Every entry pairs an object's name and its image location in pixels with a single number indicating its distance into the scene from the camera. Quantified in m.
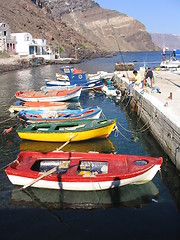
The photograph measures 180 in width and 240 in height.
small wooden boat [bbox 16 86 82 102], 24.53
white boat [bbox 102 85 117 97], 30.08
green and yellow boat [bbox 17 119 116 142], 15.33
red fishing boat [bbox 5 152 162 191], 10.14
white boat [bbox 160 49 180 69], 43.75
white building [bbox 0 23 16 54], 73.25
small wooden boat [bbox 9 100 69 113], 22.02
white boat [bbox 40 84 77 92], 29.16
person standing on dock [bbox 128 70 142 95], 23.78
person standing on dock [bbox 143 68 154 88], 22.42
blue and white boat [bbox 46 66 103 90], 33.19
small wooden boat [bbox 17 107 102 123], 17.55
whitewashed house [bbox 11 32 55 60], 80.62
